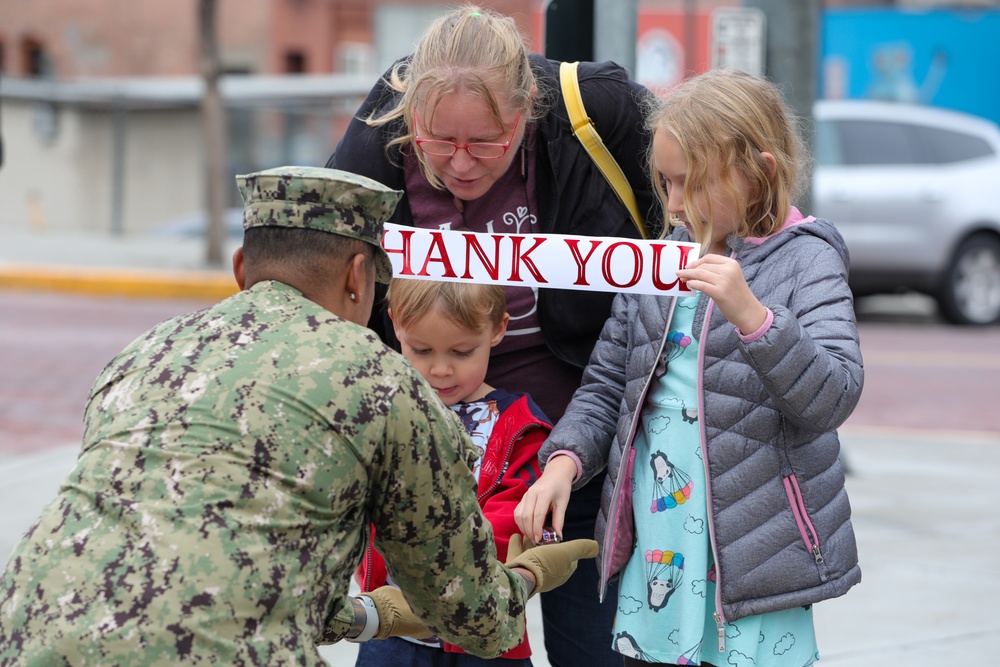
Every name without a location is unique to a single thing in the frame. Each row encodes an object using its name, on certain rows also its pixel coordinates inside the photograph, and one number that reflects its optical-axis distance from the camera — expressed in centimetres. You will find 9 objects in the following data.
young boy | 524
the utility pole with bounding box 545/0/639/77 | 878
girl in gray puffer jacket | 467
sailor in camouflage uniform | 337
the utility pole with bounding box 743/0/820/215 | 1294
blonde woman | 507
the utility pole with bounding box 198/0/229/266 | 2995
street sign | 1284
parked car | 2347
